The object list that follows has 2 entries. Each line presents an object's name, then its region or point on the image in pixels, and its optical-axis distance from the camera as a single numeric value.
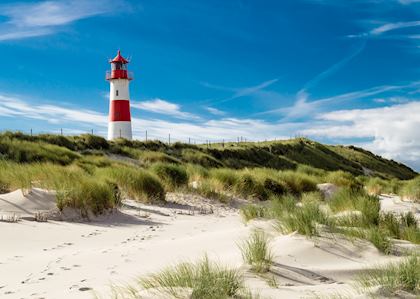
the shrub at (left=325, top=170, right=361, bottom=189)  20.70
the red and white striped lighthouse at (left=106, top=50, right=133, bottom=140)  38.59
